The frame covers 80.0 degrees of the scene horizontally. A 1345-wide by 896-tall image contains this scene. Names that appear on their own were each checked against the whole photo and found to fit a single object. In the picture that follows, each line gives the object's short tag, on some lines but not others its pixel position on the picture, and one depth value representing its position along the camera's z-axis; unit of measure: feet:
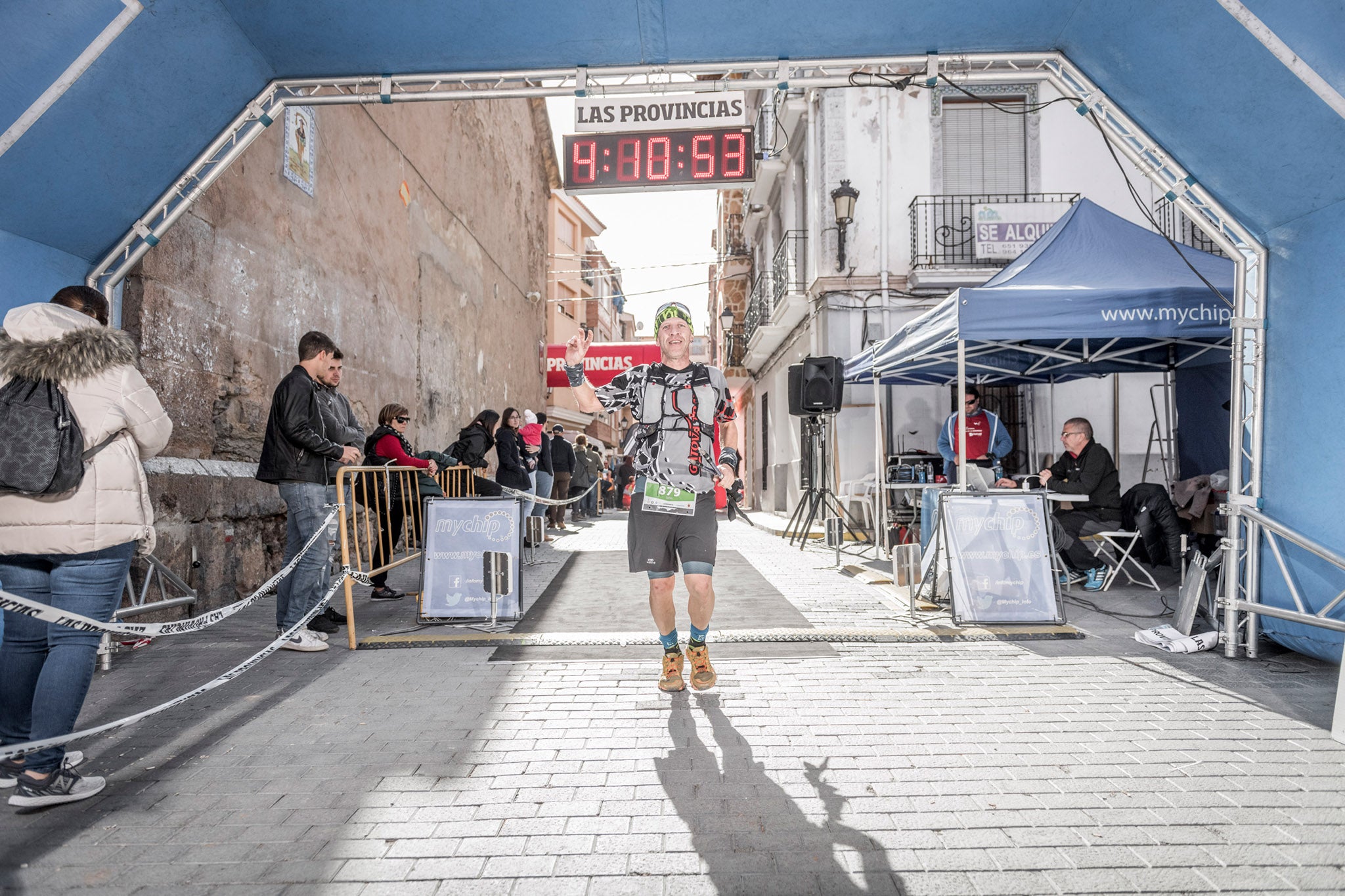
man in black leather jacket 16.93
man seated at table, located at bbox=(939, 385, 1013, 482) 32.12
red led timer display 23.79
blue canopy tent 21.45
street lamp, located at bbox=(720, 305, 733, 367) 79.36
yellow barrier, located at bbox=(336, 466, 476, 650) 17.33
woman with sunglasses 23.45
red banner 74.84
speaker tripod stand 33.50
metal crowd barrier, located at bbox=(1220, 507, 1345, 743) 14.01
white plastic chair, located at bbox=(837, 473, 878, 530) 35.31
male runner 13.53
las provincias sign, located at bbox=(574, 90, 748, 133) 22.48
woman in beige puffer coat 9.29
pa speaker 31.12
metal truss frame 16.30
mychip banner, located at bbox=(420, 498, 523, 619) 18.80
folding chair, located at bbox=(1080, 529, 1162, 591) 23.91
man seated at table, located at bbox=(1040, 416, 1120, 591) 25.16
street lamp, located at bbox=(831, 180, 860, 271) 44.06
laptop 21.79
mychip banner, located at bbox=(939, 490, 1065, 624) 18.22
